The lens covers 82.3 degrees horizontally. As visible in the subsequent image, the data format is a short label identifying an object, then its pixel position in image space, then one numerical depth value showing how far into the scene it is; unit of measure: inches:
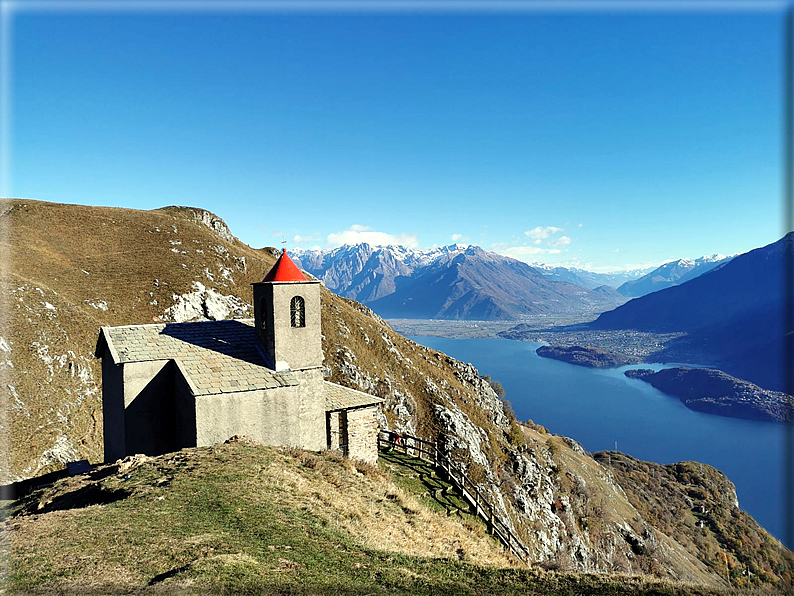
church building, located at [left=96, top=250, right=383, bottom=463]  727.1
